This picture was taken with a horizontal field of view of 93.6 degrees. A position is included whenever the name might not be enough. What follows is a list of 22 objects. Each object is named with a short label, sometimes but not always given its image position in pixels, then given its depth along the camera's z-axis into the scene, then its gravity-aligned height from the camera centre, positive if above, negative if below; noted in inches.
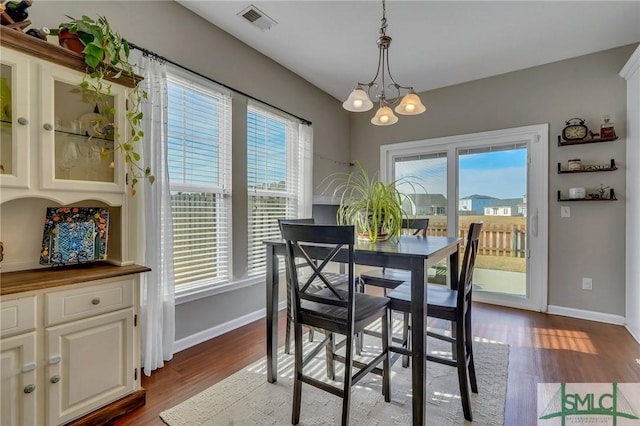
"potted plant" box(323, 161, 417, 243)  78.5 -0.6
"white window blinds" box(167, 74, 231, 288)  95.0 +10.5
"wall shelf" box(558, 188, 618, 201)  115.7 +5.3
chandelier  81.1 +29.6
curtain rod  82.6 +44.6
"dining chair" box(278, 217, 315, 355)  91.3 -39.4
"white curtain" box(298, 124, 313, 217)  144.6 +19.6
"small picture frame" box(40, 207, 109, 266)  63.4 -5.6
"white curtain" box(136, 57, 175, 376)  81.6 -6.3
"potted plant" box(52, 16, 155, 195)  60.7 +29.6
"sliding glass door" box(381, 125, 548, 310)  133.3 +5.3
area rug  63.6 -44.2
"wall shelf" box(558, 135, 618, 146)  116.5 +28.2
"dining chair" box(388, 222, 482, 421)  63.5 -22.0
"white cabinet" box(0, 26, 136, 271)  54.4 +13.0
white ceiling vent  95.5 +63.7
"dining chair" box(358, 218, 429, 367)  85.8 -20.8
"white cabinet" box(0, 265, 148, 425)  50.9 -25.9
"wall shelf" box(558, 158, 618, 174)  116.1 +17.1
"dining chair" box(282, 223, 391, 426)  56.9 -21.1
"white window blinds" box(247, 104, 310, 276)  121.1 +15.2
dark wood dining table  57.4 -13.6
